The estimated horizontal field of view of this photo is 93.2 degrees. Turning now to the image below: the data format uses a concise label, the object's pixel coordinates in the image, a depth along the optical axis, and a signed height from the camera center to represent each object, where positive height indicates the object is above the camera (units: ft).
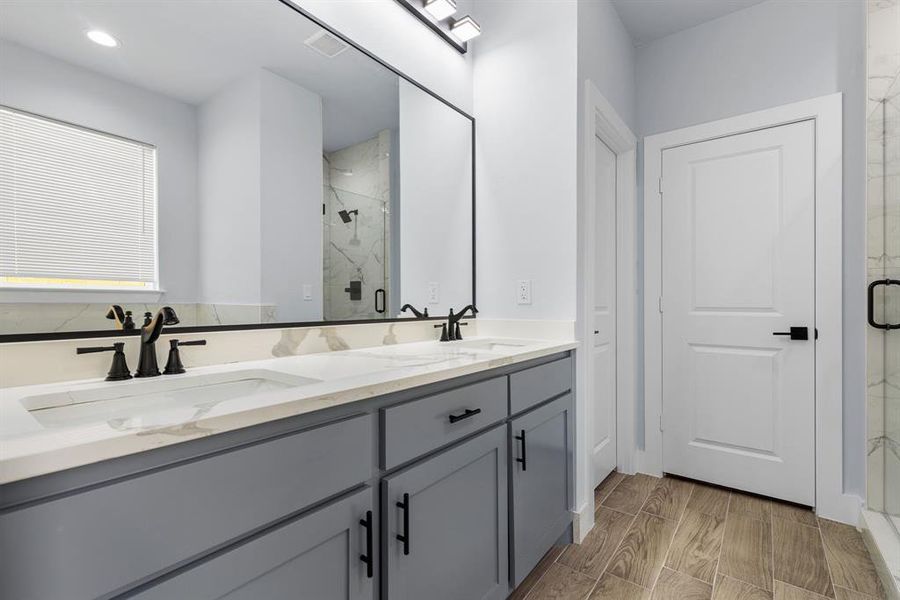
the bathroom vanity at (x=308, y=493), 1.78 -1.12
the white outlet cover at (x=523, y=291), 6.70 +0.05
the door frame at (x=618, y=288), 6.29 +0.09
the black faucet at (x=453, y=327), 6.49 -0.49
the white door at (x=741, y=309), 7.14 -0.31
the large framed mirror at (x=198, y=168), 3.04 +1.20
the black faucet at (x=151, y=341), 3.27 -0.33
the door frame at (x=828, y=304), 6.76 -0.20
